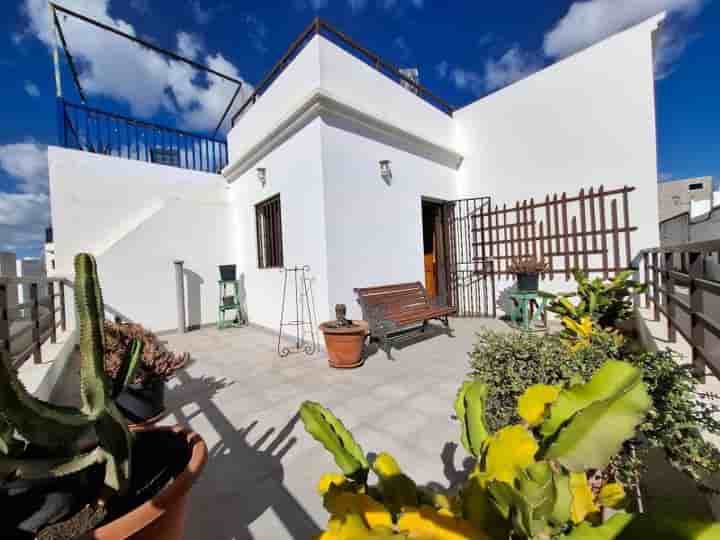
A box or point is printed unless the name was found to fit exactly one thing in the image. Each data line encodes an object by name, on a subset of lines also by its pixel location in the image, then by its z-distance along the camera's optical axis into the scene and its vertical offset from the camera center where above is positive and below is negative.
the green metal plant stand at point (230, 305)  6.25 -0.76
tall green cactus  0.90 -0.50
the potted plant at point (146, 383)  2.23 -0.87
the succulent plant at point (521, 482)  0.63 -0.55
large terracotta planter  0.88 -0.76
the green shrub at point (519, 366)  1.45 -0.56
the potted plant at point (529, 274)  4.87 -0.29
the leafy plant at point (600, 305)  2.55 -0.45
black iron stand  4.43 -0.70
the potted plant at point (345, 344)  3.52 -0.95
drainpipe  5.83 -0.44
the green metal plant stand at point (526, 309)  4.77 -0.88
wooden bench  3.94 -0.70
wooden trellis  4.76 +0.40
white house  4.37 +1.57
